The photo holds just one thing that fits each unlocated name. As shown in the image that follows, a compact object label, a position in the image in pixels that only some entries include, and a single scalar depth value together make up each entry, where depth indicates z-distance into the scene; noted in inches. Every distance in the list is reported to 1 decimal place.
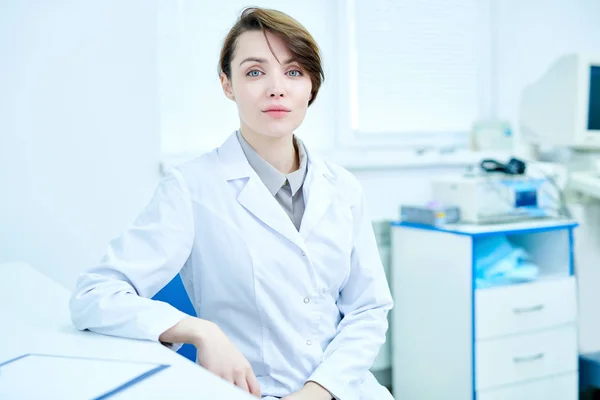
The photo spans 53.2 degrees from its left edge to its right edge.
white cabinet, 79.0
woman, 43.9
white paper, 27.0
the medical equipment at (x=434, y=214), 85.4
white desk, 26.0
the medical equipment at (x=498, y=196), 84.8
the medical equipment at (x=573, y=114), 87.7
